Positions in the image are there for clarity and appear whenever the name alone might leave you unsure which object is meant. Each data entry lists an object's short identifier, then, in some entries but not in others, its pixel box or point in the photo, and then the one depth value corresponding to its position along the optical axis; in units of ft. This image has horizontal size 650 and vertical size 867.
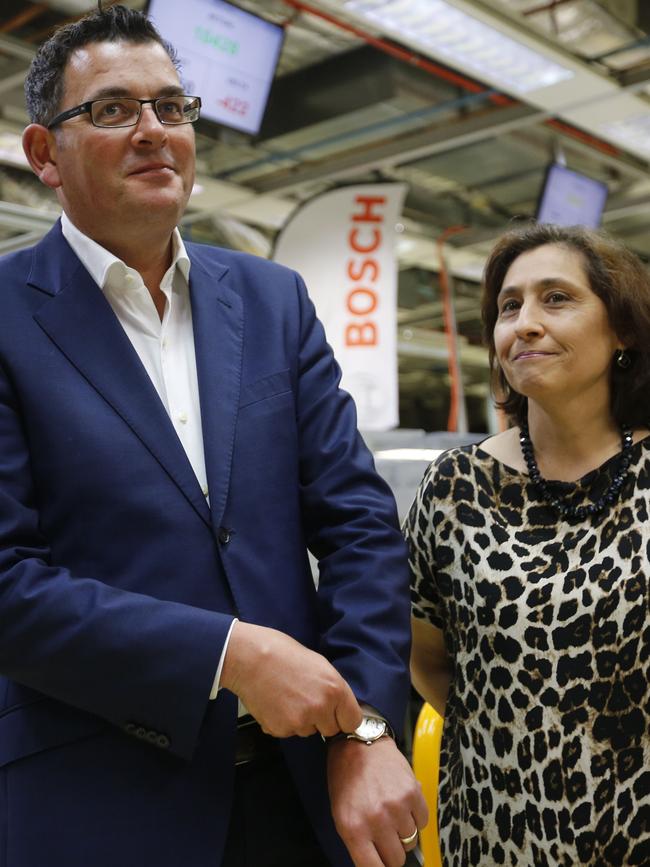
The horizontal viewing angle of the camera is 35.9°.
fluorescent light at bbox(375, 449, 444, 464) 12.41
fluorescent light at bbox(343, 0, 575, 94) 13.46
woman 4.85
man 3.46
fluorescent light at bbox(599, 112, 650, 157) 18.56
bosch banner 17.53
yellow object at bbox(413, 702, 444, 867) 5.62
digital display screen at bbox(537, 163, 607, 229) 19.95
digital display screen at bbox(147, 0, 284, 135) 12.69
